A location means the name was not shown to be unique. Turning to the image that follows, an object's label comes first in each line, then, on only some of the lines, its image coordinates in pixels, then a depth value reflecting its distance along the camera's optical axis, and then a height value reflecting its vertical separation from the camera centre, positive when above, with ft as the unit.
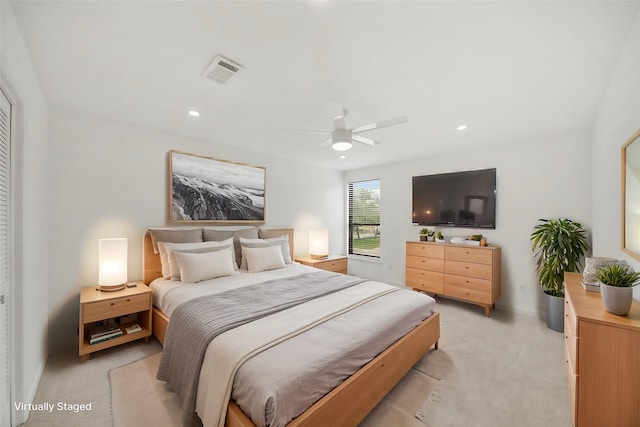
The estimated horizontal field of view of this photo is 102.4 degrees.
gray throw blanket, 5.46 -2.52
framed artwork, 10.94 +1.13
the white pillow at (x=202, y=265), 9.10 -1.89
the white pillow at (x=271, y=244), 11.66 -1.38
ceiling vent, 5.83 +3.45
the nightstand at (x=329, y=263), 14.16 -2.73
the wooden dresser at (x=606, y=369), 4.29 -2.66
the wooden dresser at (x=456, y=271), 11.46 -2.70
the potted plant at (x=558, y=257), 9.78 -1.59
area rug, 5.61 -4.48
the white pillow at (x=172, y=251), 9.44 -1.41
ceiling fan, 7.79 +2.57
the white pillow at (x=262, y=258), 11.06 -1.94
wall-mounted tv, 12.60 +0.86
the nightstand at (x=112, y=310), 7.58 -3.01
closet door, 4.87 -1.02
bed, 4.39 -3.48
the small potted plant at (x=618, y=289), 4.56 -1.31
